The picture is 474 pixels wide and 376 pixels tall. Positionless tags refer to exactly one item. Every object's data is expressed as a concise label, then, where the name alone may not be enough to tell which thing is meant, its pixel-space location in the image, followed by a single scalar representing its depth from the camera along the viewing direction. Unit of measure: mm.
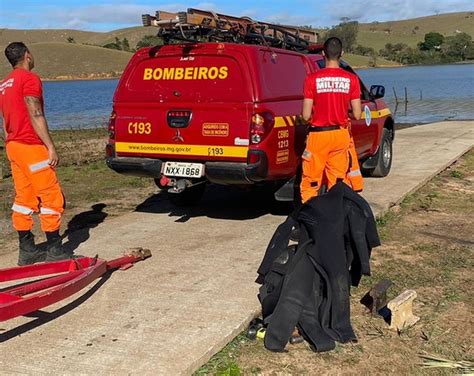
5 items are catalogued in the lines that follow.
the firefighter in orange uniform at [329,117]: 5879
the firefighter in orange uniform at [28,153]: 5176
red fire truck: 6266
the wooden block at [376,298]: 4375
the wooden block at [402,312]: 4109
